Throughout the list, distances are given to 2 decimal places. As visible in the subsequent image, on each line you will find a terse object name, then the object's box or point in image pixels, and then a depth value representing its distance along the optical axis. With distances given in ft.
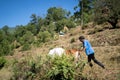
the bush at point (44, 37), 62.49
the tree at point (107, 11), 34.62
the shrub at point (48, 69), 13.75
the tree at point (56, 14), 107.79
